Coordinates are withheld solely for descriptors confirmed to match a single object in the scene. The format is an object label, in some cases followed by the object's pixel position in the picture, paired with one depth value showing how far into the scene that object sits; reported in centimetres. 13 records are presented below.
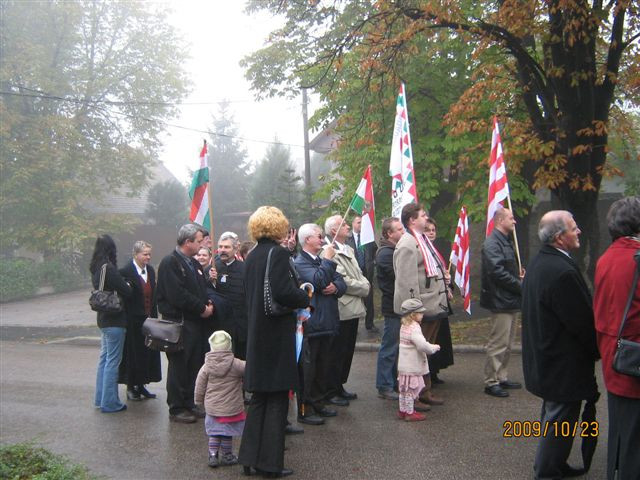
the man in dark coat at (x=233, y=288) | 692
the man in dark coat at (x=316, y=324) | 611
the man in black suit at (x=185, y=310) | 631
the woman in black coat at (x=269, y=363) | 479
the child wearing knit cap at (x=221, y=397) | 522
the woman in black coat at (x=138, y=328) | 740
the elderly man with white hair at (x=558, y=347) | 419
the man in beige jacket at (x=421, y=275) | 639
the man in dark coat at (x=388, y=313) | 713
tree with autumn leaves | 969
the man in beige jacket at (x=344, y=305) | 678
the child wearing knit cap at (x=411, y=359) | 610
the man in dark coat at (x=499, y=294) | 682
